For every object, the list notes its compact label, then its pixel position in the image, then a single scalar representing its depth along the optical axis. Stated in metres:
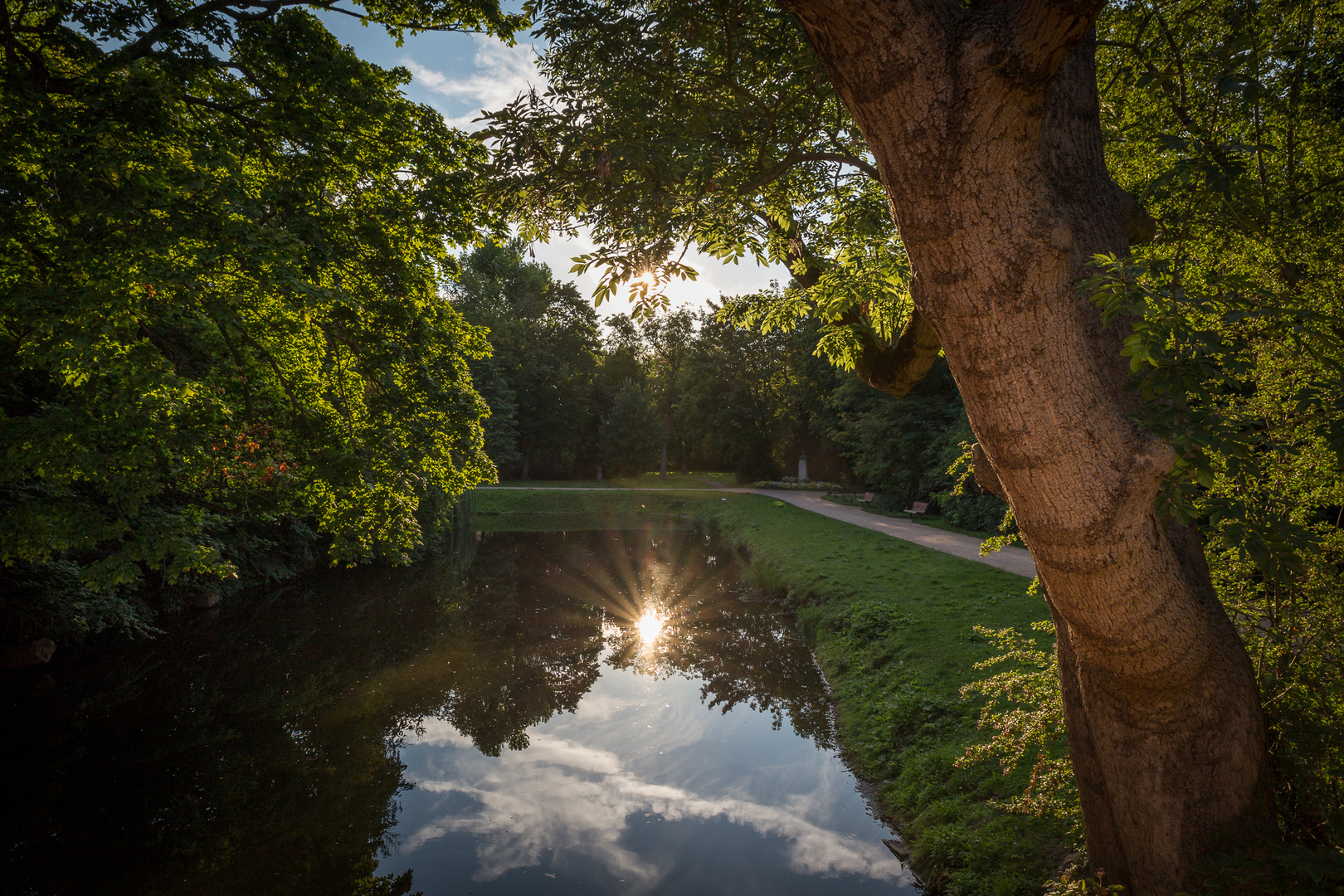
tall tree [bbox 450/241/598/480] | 39.62
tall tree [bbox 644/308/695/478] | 44.19
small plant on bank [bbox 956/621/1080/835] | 3.73
